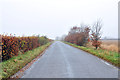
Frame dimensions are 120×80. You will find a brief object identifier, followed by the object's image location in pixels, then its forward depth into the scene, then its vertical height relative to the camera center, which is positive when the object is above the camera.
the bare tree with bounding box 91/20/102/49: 19.47 +0.49
